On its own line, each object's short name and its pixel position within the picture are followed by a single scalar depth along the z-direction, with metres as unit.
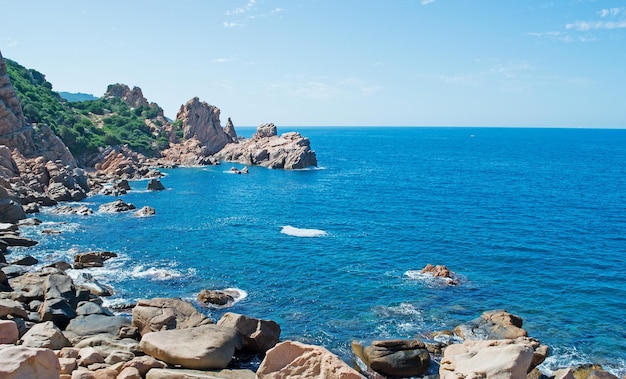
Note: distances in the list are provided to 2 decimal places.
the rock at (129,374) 21.58
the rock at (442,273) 48.34
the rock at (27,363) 16.38
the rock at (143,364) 22.92
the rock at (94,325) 31.28
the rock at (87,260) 51.61
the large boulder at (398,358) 31.73
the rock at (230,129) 179.12
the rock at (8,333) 22.44
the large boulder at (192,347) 23.75
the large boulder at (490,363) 21.47
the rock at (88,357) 23.79
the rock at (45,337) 25.62
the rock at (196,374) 21.59
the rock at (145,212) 77.25
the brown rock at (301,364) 18.86
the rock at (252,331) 31.05
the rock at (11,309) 30.64
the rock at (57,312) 32.66
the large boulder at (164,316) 31.44
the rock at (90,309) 34.41
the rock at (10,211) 66.50
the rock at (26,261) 49.75
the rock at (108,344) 26.70
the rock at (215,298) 42.69
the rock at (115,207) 79.75
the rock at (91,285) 43.50
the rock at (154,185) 102.06
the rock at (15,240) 57.09
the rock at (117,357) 24.61
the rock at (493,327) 36.12
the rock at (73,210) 77.00
